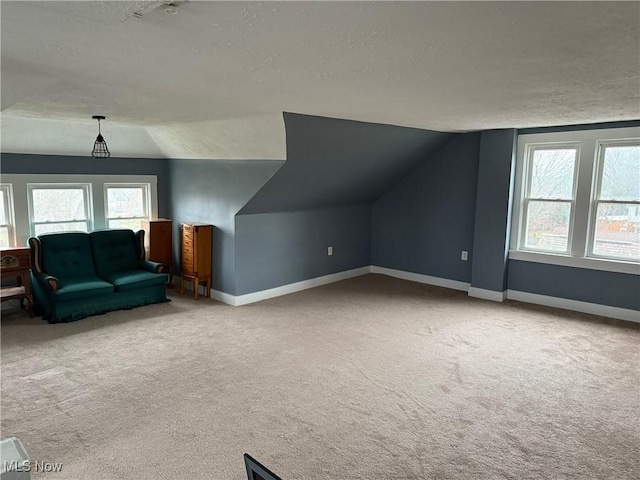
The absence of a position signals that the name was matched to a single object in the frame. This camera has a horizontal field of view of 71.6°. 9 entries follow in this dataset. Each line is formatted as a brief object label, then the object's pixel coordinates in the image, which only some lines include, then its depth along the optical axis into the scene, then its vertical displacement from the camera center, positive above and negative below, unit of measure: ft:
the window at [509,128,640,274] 15.23 +0.14
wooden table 14.62 -2.61
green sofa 14.58 -2.99
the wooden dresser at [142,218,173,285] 18.40 -1.96
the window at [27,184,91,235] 16.47 -0.63
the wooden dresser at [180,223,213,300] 17.10 -2.25
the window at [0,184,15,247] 15.61 -0.94
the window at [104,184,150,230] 18.54 -0.50
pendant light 14.57 +1.42
